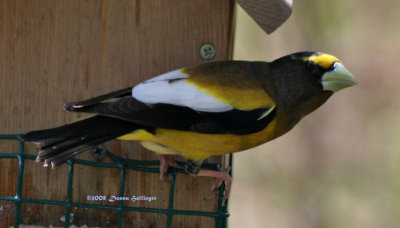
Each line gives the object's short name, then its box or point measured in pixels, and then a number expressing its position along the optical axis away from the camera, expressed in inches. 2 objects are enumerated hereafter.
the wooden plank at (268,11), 279.0
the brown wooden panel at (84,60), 311.1
